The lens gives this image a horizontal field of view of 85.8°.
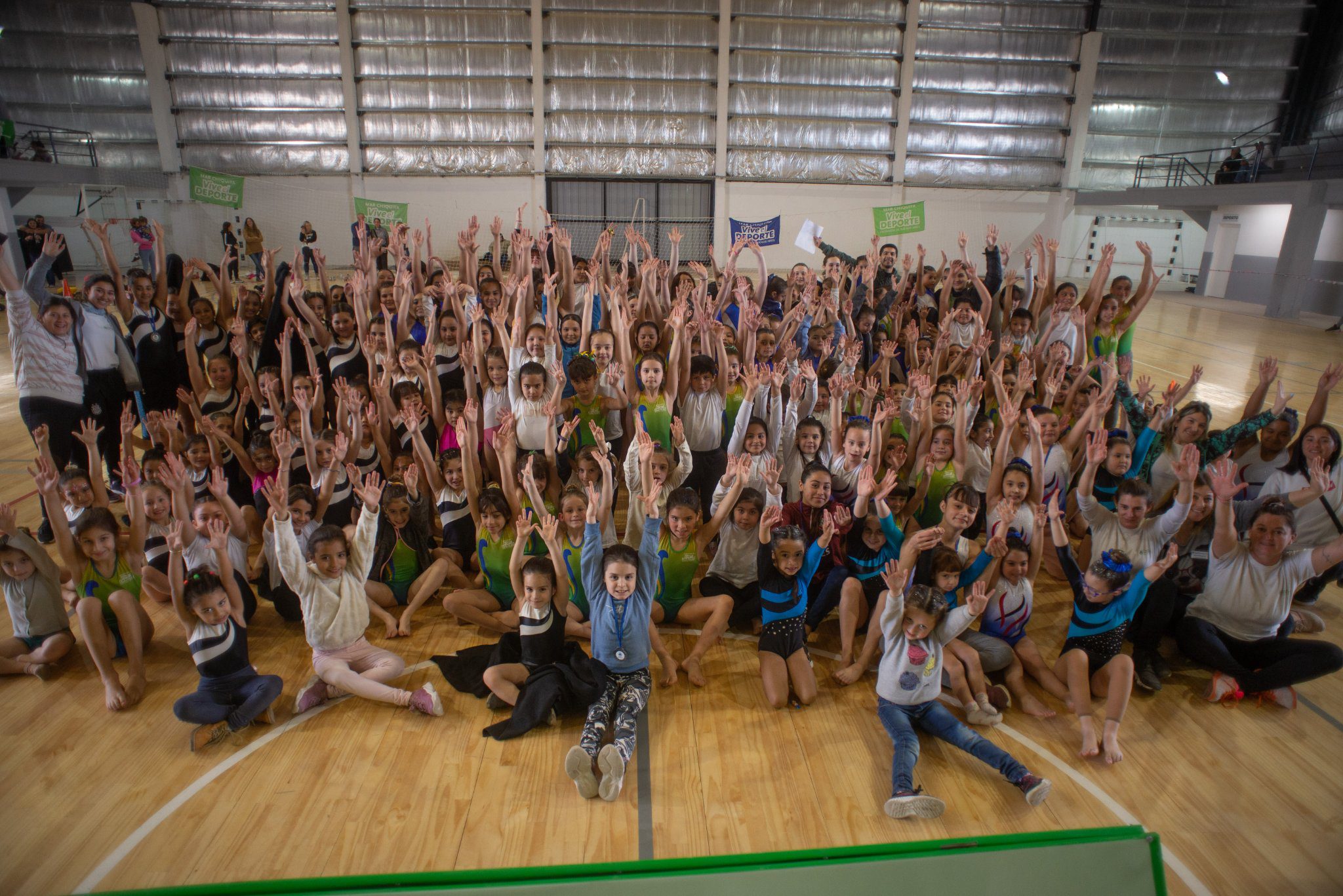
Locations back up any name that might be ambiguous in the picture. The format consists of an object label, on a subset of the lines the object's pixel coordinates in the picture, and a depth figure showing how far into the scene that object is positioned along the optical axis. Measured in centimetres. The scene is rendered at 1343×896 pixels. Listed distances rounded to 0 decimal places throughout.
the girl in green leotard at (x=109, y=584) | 354
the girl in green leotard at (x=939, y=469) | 470
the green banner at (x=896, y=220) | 1027
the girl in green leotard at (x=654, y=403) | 492
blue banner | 1061
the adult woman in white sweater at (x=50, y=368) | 466
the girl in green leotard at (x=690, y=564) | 403
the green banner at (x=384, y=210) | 1064
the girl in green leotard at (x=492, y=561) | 414
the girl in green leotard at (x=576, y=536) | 379
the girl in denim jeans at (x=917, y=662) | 326
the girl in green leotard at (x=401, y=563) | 435
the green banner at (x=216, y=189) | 965
